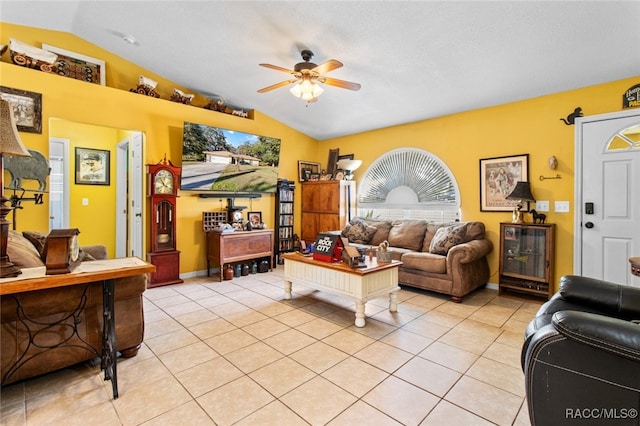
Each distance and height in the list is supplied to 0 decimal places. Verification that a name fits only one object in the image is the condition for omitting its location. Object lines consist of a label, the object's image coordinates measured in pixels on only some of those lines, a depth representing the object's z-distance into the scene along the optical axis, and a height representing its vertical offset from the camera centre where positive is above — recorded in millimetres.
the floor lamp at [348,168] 5476 +809
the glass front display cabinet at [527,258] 3578 -598
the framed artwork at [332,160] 6070 +1045
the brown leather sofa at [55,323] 1807 -746
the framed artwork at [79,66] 3707 +1892
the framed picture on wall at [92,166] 5012 +792
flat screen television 4535 +841
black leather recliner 1062 -621
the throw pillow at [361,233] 5004 -372
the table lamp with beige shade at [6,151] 1614 +343
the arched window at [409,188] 4664 +390
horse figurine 3730 -84
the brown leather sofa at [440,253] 3609 -571
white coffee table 2914 -730
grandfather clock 4219 -152
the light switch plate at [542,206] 3744 +54
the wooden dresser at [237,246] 4586 -561
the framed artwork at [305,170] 6176 +855
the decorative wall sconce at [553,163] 3615 +574
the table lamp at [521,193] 3673 +215
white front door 3174 +159
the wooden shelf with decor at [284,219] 5698 -154
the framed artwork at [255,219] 5273 -138
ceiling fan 3023 +1381
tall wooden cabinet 5543 +107
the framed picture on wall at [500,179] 3904 +430
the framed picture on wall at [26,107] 3302 +1200
